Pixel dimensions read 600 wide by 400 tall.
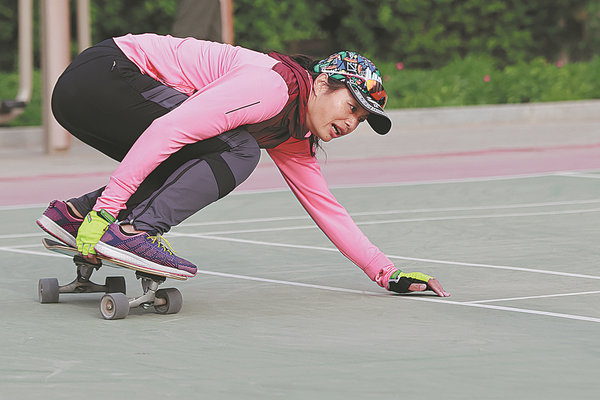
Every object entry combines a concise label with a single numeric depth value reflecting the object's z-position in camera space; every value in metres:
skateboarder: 11.41
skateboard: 11.56
